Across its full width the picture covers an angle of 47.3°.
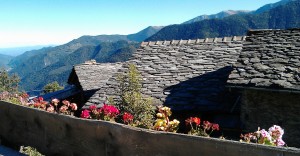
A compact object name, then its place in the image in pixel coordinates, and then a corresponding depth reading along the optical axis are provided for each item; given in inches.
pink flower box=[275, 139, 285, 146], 179.3
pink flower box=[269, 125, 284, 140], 180.9
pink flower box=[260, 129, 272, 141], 175.6
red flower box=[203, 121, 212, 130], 201.0
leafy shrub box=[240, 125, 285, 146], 175.8
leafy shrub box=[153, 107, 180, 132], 200.8
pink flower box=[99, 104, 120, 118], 224.1
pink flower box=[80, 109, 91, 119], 226.8
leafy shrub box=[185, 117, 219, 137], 202.5
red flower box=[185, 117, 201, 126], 202.5
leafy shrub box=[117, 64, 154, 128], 322.6
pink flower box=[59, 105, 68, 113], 249.1
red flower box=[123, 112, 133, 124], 209.2
